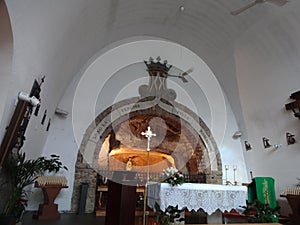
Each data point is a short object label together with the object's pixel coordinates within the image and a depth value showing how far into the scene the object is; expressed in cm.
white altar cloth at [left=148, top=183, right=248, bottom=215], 330
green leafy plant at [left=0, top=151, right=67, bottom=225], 273
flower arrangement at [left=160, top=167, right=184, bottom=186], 339
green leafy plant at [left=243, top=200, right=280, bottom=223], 297
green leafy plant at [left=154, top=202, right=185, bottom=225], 219
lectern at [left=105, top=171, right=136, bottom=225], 264
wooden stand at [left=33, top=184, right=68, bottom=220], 390
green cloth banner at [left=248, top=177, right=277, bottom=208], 438
